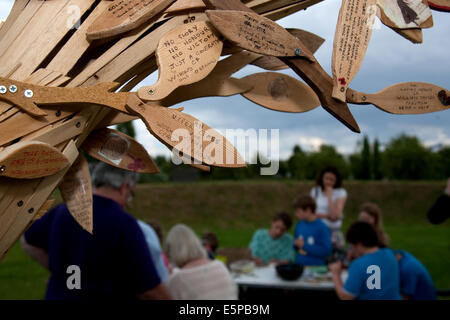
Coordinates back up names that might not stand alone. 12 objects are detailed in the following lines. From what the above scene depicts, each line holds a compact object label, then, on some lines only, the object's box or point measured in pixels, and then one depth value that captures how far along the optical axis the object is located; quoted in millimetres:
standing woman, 4707
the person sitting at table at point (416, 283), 3020
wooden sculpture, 860
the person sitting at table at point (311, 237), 4230
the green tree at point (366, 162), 20469
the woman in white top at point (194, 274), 2740
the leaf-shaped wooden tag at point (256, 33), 859
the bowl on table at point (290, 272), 3596
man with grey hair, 1814
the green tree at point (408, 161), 19253
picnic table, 3568
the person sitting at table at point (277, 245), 4641
